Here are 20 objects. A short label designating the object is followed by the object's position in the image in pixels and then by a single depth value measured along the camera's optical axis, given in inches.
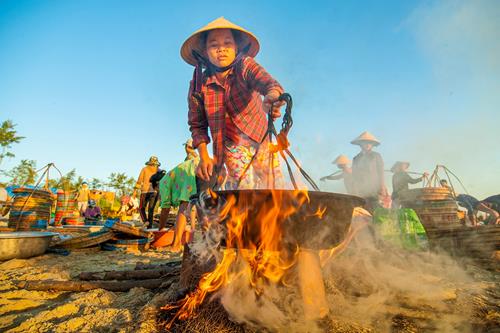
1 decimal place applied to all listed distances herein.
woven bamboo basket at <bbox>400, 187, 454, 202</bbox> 176.6
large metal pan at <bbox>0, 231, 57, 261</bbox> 138.7
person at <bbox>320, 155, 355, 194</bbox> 281.6
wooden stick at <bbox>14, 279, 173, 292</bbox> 96.7
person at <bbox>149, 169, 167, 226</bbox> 301.0
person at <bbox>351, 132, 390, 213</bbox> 210.5
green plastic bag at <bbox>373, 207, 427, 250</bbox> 149.1
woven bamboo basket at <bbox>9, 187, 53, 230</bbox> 232.4
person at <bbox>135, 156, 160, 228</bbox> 302.4
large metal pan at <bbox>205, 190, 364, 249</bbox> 60.9
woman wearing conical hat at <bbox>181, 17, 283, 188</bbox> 102.0
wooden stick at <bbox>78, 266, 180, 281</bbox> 107.3
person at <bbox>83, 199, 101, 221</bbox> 505.5
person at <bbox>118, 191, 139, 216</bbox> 514.9
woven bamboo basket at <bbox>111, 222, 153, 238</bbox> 194.5
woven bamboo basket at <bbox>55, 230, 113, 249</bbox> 180.2
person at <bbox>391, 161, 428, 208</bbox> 246.7
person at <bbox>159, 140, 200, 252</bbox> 183.6
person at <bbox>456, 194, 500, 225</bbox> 255.5
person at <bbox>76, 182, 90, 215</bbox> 523.8
